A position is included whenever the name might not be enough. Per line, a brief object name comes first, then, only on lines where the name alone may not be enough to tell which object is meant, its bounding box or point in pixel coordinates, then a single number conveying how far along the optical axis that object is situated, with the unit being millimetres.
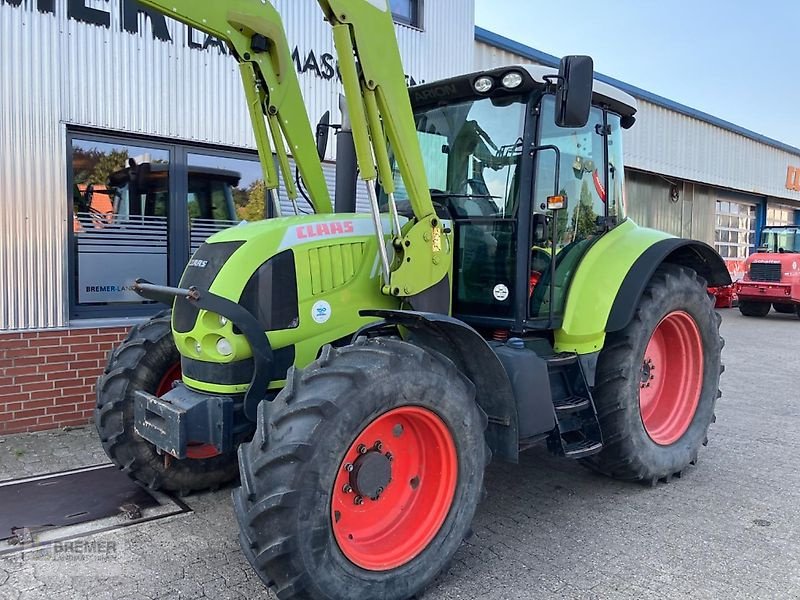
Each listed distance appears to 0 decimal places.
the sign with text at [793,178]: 20578
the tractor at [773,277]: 15039
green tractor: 2699
